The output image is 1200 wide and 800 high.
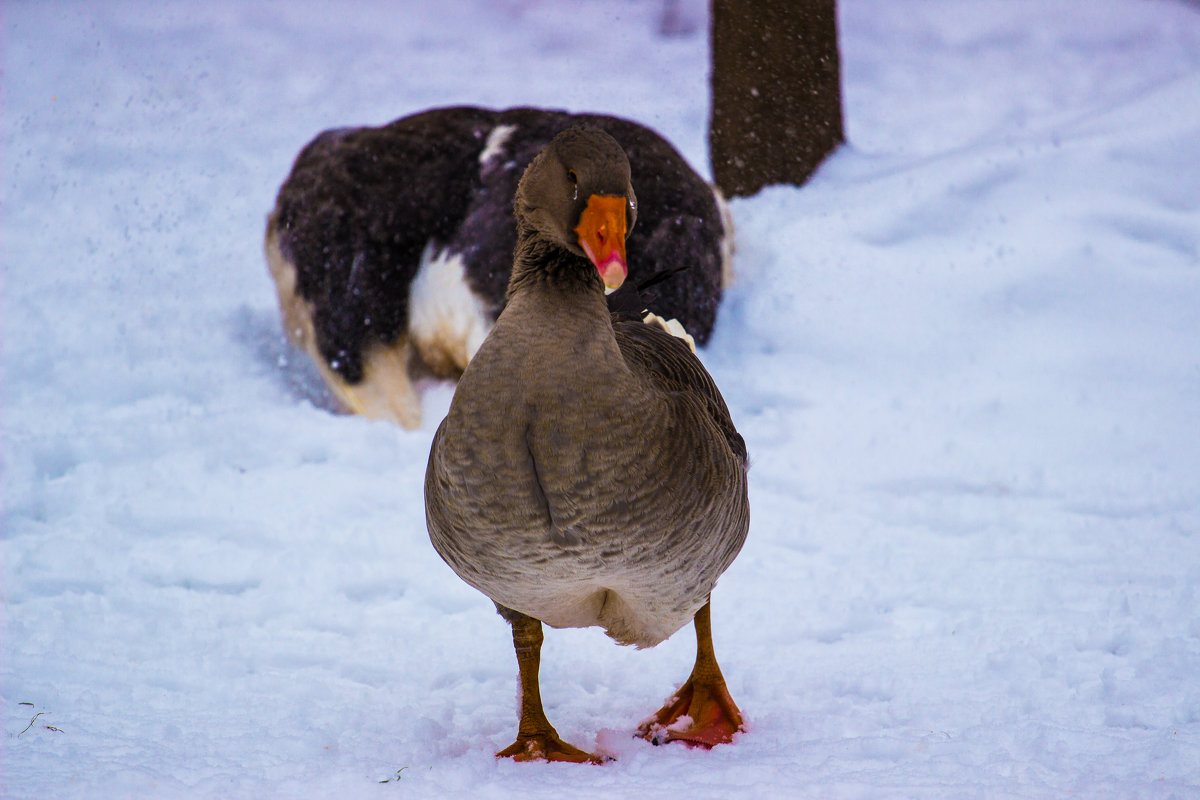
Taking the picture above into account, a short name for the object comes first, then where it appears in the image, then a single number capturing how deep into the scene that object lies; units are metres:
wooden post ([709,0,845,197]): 13.40
